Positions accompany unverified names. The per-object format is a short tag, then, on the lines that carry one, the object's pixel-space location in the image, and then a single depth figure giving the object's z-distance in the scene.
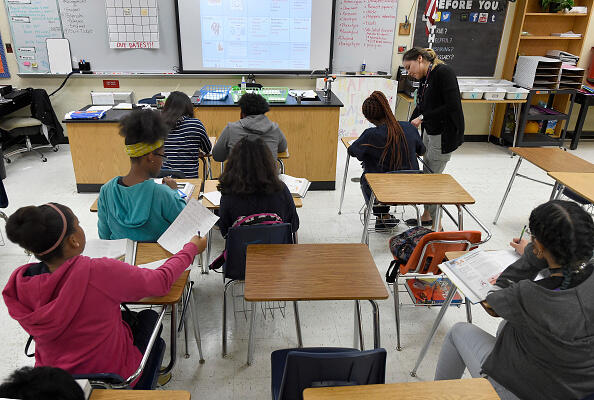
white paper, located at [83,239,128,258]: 1.83
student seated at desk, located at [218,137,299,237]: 2.16
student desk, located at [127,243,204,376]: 1.68
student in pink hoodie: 1.28
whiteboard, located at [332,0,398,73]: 5.50
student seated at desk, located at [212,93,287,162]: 3.20
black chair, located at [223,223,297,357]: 2.09
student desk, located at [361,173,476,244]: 2.56
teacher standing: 3.41
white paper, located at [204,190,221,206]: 2.62
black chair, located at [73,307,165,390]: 1.36
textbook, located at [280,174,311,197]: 2.66
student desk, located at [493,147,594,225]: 3.25
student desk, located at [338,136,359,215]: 3.54
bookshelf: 5.62
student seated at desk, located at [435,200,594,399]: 1.33
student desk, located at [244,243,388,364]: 1.72
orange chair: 2.20
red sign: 5.42
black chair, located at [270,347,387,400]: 1.32
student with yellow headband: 1.95
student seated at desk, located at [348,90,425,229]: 3.13
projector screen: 5.21
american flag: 5.55
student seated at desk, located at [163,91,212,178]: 3.16
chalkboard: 5.61
